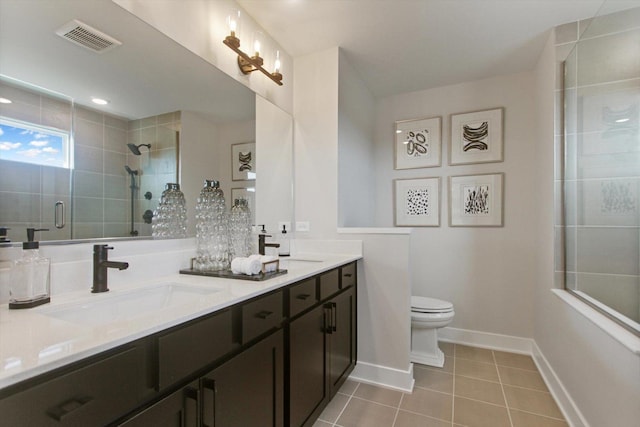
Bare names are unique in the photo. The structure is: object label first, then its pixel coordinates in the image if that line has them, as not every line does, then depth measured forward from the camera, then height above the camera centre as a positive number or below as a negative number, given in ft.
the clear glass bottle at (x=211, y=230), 5.10 -0.28
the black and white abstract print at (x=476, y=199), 9.25 +0.48
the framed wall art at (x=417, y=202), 9.87 +0.41
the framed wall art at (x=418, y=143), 9.90 +2.39
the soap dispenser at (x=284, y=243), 7.39 -0.72
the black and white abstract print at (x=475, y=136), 9.29 +2.45
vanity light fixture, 5.58 +3.18
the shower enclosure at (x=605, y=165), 4.93 +0.93
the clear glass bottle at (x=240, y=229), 5.73 -0.30
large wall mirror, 3.24 +1.25
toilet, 7.81 -2.96
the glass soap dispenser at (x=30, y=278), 3.02 -0.67
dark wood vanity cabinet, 1.96 -1.49
